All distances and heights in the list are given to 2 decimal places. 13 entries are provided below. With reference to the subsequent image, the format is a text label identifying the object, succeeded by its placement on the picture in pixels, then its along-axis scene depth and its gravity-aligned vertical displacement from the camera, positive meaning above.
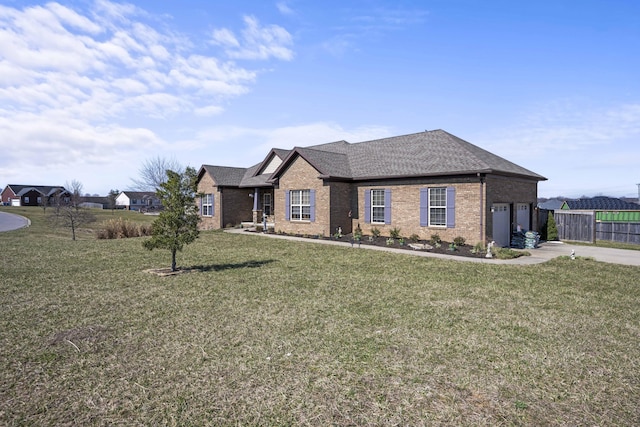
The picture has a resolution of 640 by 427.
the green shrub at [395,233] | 19.67 -1.47
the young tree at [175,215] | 11.70 -0.27
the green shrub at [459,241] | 17.33 -1.68
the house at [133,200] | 99.88 +1.80
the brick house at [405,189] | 17.53 +0.94
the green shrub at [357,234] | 19.88 -1.55
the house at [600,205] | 38.60 +0.08
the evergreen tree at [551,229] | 21.59 -1.40
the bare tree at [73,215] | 24.74 -0.60
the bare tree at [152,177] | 57.75 +4.71
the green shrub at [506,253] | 14.96 -2.01
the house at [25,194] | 81.50 +3.02
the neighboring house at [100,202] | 90.05 +1.21
